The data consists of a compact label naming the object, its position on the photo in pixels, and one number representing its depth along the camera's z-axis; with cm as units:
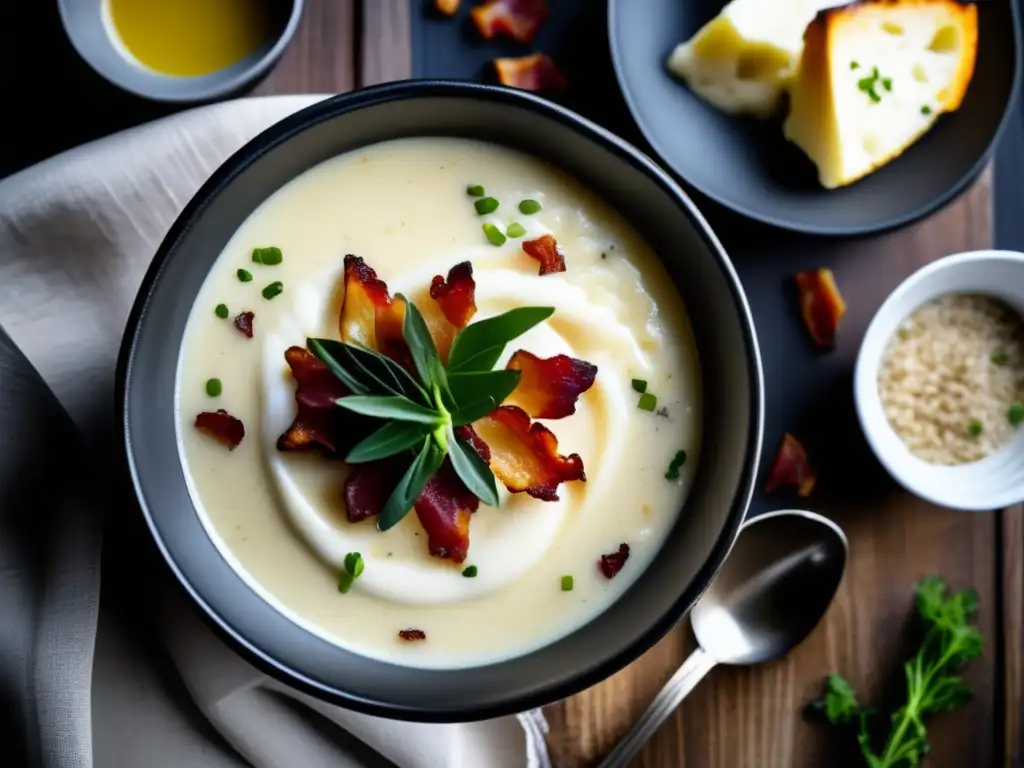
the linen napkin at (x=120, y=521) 46
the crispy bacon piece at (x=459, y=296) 44
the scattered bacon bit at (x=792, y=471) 52
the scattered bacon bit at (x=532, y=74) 53
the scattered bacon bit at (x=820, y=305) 53
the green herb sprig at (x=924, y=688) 52
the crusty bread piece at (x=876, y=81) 52
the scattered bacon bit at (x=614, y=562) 45
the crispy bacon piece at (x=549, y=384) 44
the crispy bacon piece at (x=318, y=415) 43
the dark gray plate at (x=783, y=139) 53
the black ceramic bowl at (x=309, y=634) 43
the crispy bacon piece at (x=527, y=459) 44
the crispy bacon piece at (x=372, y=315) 44
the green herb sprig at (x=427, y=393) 43
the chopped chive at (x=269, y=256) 45
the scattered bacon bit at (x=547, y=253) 45
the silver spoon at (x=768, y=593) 51
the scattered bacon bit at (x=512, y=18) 53
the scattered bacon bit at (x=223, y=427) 44
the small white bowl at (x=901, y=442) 52
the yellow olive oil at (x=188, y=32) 54
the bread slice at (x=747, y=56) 53
